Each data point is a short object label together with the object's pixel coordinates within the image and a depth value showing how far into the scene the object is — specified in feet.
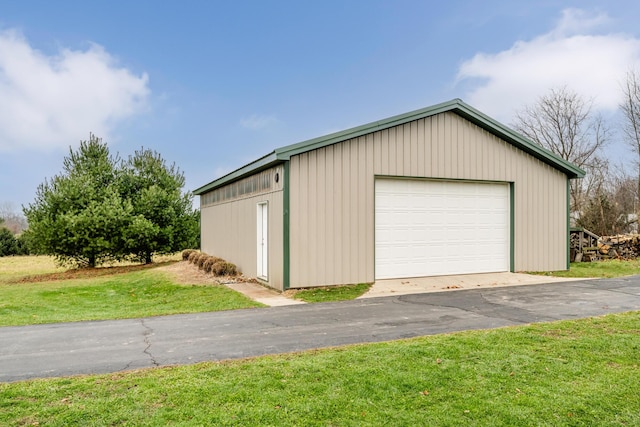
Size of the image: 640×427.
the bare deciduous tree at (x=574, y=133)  82.89
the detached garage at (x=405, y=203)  31.78
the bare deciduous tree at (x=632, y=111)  76.89
